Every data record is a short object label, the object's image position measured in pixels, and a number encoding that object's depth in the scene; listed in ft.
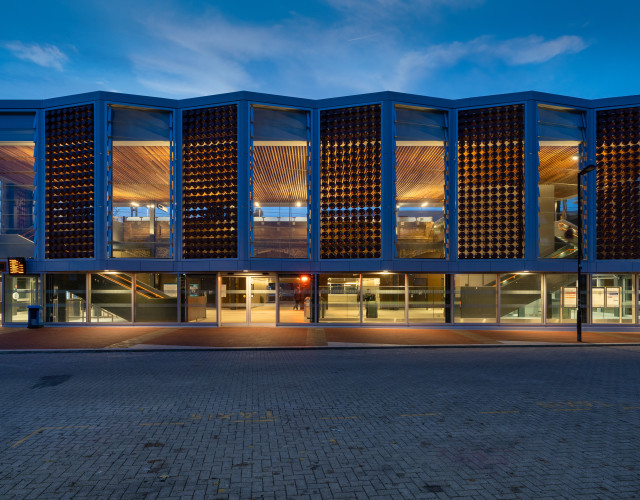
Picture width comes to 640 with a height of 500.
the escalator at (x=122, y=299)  61.46
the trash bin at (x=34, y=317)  58.70
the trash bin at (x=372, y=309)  60.80
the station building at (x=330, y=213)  59.00
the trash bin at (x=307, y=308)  60.75
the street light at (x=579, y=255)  48.83
